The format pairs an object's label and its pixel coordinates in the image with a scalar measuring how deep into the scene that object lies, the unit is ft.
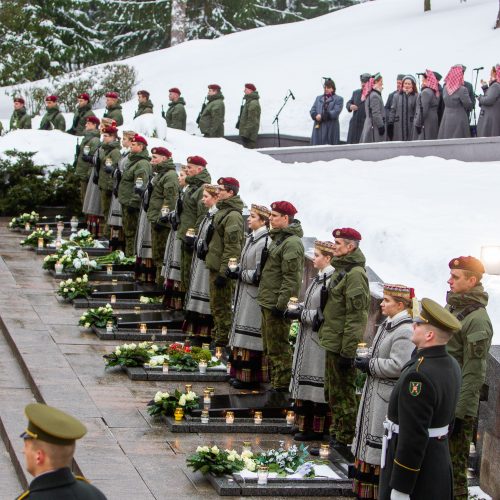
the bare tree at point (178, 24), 148.66
